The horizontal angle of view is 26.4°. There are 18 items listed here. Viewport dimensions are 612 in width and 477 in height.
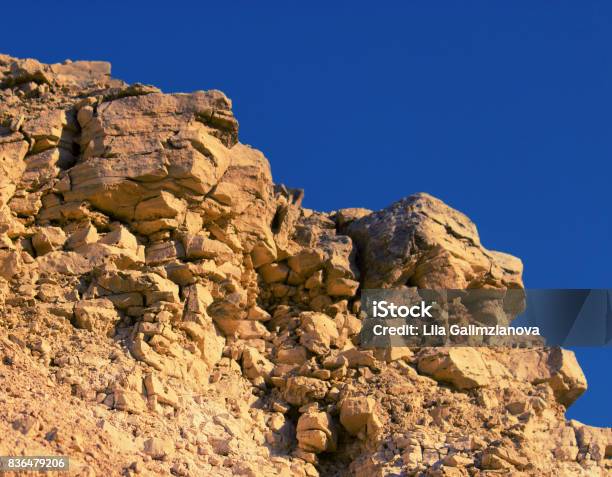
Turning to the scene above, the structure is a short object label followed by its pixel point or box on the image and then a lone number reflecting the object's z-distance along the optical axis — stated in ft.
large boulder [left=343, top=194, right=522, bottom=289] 90.38
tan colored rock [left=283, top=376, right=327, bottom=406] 79.56
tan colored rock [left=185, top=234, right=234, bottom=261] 83.30
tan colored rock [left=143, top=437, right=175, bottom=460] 68.45
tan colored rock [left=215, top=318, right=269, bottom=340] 82.99
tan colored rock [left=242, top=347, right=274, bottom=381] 81.25
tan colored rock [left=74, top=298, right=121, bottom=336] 76.48
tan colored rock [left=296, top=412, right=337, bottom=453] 76.48
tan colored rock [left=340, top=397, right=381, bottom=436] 76.89
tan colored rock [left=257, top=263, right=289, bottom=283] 88.69
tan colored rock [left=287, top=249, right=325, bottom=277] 89.15
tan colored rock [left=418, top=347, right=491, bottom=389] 82.48
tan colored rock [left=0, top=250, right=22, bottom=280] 77.51
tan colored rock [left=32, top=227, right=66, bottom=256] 80.59
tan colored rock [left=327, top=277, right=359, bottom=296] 88.94
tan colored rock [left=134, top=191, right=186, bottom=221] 83.61
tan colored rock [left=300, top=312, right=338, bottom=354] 83.82
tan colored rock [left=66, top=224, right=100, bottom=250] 81.25
